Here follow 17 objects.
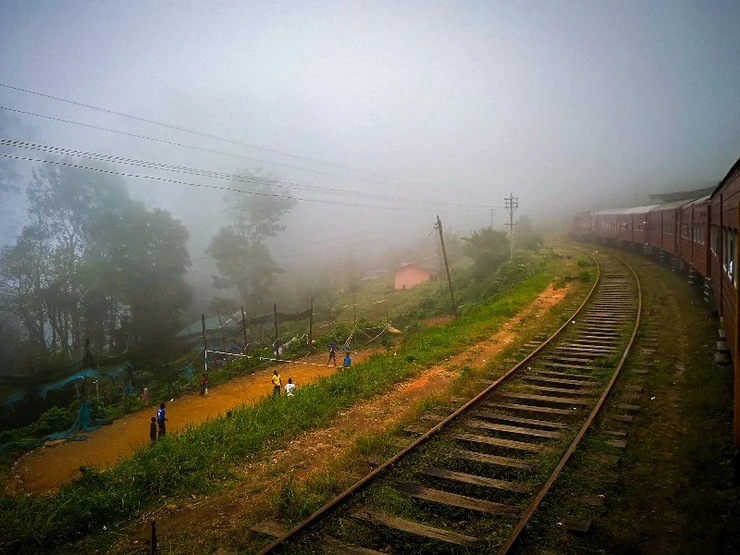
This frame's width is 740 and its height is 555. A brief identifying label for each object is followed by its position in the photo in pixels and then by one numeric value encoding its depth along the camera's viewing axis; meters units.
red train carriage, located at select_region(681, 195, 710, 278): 14.73
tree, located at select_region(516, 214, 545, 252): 47.22
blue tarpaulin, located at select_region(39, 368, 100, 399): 17.39
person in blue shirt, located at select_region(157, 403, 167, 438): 13.70
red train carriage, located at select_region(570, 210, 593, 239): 50.84
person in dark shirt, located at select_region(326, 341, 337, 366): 22.64
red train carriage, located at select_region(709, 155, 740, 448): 5.98
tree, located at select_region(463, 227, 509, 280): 39.28
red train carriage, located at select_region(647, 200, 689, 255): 21.94
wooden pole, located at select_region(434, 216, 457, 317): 27.72
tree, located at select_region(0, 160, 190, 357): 36.97
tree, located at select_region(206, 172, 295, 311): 50.69
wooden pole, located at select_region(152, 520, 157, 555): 5.40
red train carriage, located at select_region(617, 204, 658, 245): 30.05
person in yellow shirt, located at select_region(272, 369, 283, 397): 16.06
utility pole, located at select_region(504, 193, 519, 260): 37.56
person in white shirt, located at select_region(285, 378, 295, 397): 14.50
